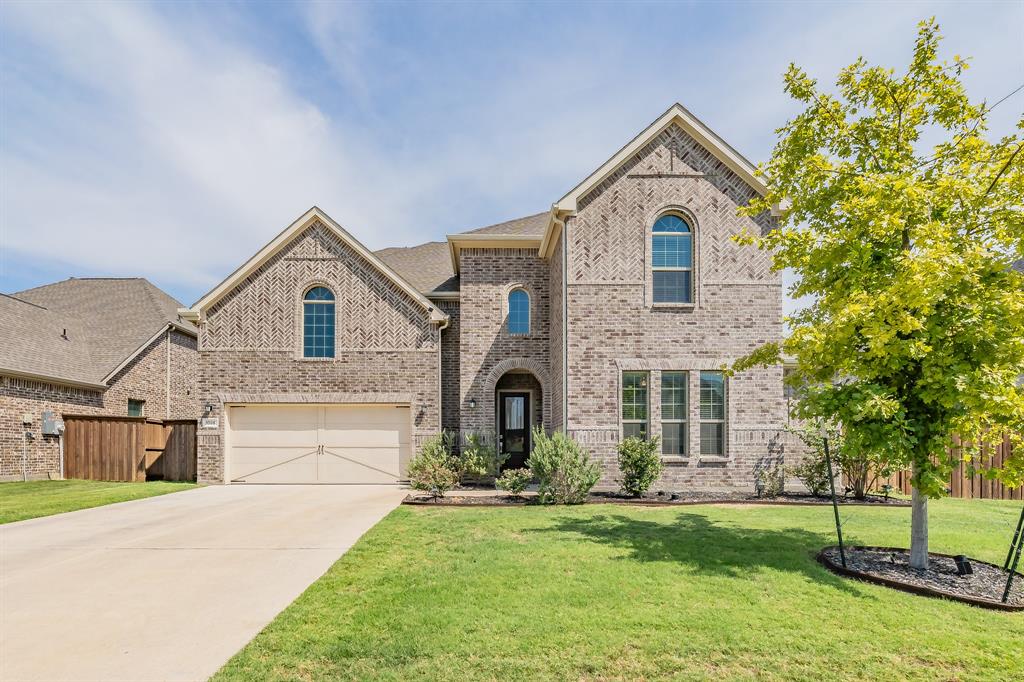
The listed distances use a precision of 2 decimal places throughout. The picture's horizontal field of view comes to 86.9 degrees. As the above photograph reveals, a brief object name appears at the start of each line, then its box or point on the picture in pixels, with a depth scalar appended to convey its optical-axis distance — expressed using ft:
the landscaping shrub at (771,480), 40.96
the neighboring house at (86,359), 52.75
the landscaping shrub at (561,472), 37.32
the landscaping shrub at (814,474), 41.09
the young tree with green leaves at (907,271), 18.76
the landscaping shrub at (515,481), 39.37
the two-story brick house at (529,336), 43.50
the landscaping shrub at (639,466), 40.73
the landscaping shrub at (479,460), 48.03
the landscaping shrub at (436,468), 38.91
